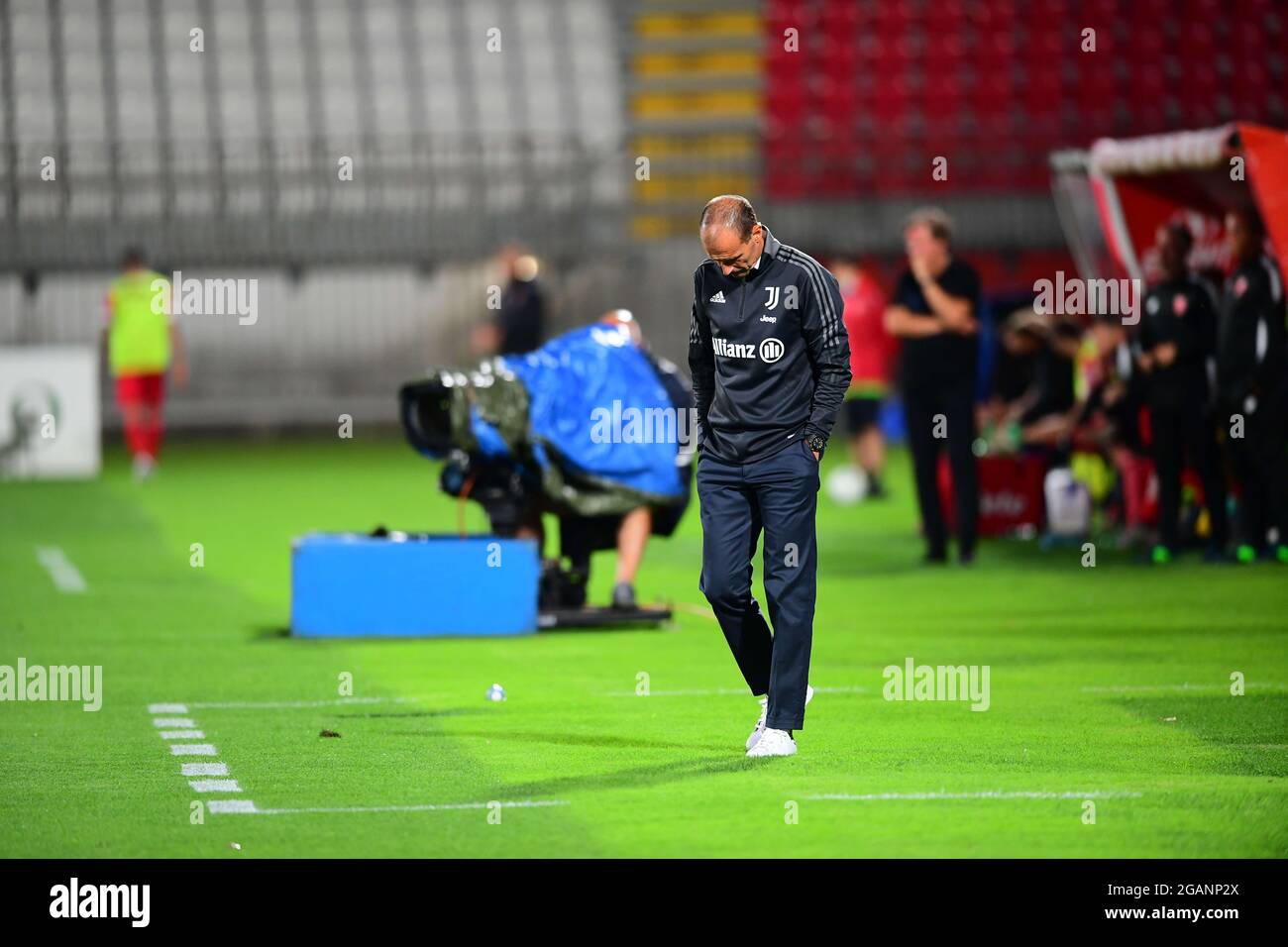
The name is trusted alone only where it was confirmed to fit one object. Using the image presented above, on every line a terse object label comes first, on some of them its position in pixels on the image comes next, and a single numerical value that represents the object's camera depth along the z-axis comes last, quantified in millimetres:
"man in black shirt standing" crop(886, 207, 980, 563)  14484
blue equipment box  11312
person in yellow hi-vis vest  23547
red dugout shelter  15016
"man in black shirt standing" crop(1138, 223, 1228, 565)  14008
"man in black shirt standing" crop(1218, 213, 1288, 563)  13555
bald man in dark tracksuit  7734
